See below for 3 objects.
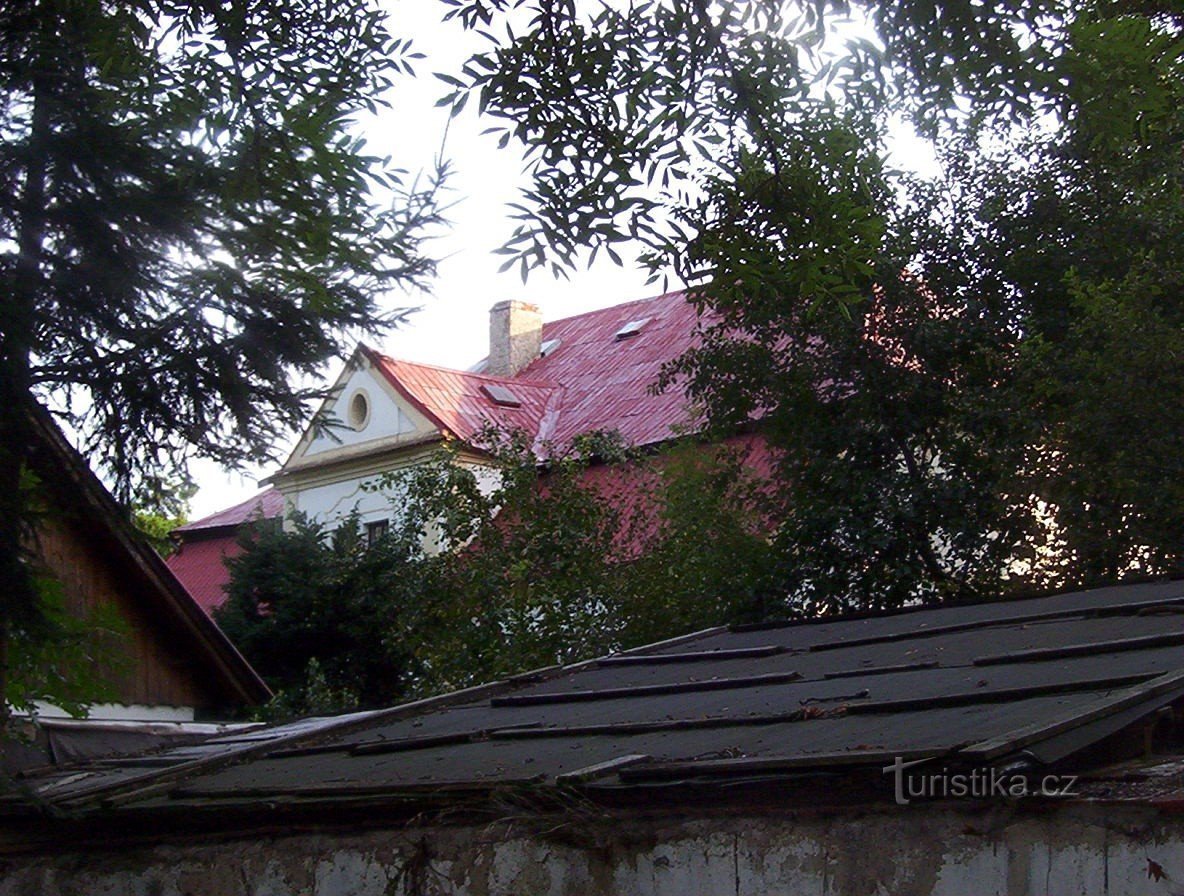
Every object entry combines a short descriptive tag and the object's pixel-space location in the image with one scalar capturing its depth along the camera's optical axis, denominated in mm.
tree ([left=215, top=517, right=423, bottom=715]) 24438
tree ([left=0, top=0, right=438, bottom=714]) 7977
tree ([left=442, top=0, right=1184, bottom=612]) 8344
